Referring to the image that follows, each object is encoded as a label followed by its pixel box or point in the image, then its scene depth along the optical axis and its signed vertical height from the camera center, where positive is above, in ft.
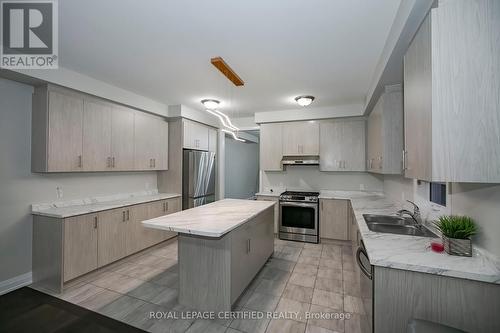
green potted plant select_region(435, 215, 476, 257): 4.70 -1.46
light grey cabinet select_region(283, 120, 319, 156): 15.06 +2.09
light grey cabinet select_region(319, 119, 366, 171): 14.19 +1.52
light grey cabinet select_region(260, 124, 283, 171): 15.87 +1.53
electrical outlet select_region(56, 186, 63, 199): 9.80 -1.10
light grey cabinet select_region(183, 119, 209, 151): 14.87 +2.33
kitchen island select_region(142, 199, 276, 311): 6.59 -2.89
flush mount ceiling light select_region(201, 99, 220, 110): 12.87 +3.79
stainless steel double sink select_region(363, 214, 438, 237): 7.06 -2.00
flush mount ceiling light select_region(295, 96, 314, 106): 12.57 +3.93
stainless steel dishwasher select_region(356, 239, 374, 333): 4.99 -3.23
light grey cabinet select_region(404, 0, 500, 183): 3.76 +1.37
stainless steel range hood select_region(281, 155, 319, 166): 14.73 +0.55
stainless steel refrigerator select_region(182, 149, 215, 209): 14.60 -0.75
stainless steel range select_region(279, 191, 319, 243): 13.79 -3.13
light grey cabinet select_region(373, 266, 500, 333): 4.01 -2.57
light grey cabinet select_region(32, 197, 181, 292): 8.27 -3.17
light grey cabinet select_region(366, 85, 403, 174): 8.82 +1.57
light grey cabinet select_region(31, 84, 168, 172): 8.82 +1.57
